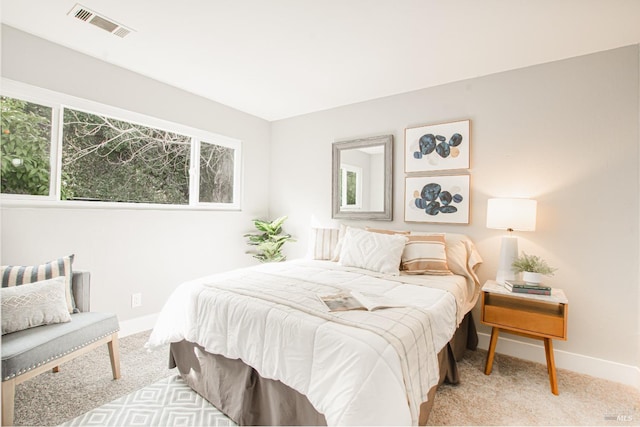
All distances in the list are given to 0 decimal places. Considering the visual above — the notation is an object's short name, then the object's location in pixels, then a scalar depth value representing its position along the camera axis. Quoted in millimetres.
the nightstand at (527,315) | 2104
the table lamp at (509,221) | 2369
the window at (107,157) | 2324
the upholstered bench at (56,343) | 1541
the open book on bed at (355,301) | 1643
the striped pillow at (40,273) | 1922
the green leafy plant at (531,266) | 2330
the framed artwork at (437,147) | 2936
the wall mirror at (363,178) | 3381
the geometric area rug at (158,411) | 1715
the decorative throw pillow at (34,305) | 1738
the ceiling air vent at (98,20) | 2025
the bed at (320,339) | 1246
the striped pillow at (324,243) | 3186
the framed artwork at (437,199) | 2932
